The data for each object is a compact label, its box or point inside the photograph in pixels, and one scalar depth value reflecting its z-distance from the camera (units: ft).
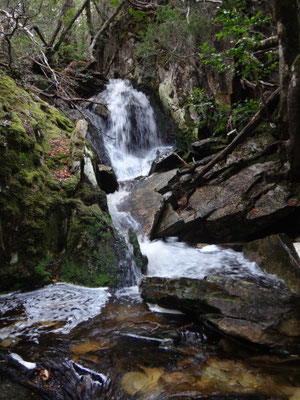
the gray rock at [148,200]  23.68
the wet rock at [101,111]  43.23
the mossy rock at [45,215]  13.87
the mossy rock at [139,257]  17.17
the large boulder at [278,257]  12.60
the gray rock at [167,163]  33.14
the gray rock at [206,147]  28.92
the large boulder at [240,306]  9.01
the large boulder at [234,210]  19.77
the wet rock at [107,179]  29.30
